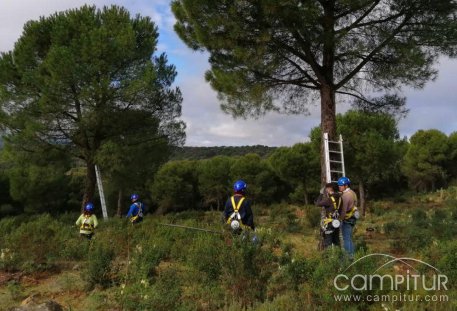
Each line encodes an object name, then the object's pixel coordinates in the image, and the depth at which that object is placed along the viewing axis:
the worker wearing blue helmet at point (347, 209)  8.02
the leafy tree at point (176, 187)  45.44
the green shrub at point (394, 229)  11.78
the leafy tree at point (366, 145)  24.14
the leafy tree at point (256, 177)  44.75
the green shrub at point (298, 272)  4.96
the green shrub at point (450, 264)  5.00
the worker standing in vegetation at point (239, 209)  7.18
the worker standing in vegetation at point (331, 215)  7.98
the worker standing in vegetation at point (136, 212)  12.39
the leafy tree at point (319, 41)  9.34
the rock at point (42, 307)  5.01
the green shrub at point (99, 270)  6.71
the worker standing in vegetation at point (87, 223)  10.64
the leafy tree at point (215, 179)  46.34
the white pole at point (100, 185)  17.11
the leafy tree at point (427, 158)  43.59
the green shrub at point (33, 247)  8.16
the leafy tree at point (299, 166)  36.69
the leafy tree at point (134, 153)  16.09
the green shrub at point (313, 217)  15.09
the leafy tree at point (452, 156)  43.84
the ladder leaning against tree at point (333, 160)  9.73
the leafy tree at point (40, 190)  36.44
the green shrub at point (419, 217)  12.02
